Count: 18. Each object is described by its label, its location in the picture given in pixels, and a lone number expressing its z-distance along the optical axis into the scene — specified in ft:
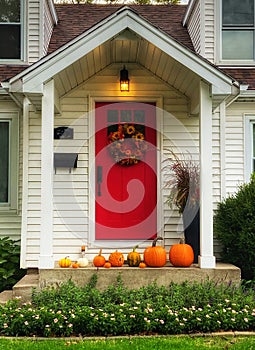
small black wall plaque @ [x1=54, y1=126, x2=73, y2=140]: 26.63
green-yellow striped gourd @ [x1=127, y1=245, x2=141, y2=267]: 22.35
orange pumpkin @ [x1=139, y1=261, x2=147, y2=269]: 21.90
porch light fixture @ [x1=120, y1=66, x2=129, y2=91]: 26.35
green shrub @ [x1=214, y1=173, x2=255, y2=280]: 22.79
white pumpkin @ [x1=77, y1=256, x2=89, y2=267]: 22.21
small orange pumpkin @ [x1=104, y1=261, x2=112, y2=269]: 21.83
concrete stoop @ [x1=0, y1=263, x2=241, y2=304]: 21.30
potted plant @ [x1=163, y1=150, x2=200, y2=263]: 24.49
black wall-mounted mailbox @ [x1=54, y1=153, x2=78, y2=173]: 26.35
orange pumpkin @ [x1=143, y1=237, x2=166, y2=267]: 21.90
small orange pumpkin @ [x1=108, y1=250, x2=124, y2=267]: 22.21
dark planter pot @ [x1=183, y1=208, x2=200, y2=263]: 24.45
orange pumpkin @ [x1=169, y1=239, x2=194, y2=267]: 21.90
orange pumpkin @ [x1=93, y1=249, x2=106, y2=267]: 22.15
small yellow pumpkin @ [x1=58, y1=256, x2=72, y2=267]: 22.03
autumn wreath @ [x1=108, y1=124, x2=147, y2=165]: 26.71
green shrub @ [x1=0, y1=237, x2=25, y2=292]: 24.84
